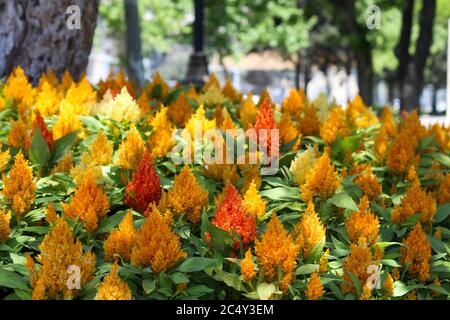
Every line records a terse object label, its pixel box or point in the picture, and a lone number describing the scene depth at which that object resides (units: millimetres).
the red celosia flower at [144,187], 3973
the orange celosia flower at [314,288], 3336
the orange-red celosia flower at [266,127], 4555
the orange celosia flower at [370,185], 4457
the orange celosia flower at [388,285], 3555
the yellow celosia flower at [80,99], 5096
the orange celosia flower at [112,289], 3107
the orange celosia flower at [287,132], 4867
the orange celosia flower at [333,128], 5078
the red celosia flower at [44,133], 4551
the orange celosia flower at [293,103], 6117
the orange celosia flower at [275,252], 3389
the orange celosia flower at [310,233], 3650
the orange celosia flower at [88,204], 3703
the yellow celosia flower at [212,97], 6258
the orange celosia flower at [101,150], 4465
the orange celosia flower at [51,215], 3661
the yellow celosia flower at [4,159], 4176
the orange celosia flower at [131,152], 4336
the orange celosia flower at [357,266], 3512
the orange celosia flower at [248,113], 5395
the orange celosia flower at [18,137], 4668
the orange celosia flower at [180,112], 5484
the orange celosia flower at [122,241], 3535
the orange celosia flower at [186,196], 3852
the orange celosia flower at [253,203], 3846
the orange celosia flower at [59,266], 3188
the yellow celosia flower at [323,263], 3572
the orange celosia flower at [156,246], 3375
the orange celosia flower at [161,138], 4633
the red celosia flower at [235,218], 3602
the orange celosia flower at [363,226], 3803
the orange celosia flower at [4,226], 3623
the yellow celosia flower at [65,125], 4867
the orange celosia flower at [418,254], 3740
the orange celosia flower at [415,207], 4160
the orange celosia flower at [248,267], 3379
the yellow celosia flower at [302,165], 4316
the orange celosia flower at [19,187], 3859
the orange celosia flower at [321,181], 4027
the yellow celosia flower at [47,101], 5449
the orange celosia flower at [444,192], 4560
